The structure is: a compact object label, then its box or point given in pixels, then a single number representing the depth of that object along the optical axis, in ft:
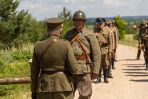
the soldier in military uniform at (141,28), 77.14
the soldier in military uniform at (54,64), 26.55
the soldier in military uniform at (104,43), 57.98
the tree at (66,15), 128.79
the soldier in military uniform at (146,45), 64.50
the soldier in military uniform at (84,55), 33.06
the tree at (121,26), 244.67
